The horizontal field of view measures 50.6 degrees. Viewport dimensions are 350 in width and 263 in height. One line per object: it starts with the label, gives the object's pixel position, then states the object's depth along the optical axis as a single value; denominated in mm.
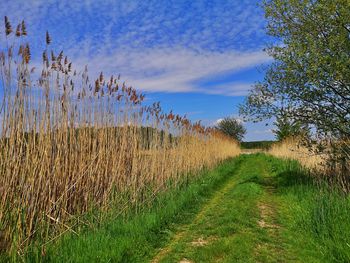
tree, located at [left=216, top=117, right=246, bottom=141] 55806
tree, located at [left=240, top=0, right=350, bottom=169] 9555
